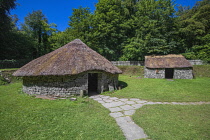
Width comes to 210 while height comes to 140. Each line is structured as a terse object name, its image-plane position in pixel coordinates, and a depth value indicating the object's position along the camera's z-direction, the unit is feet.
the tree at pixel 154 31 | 75.31
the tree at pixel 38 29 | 101.60
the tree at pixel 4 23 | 67.92
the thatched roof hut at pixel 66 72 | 27.63
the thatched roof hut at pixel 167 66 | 55.47
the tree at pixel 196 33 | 75.41
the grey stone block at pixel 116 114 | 17.63
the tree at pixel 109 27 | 84.19
